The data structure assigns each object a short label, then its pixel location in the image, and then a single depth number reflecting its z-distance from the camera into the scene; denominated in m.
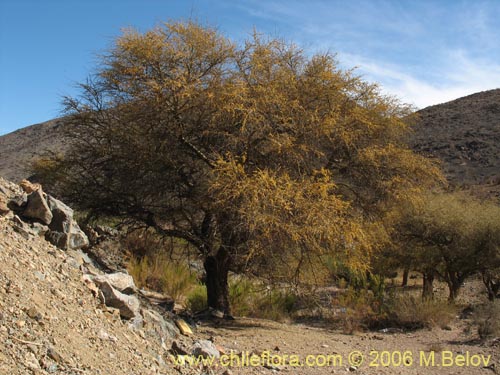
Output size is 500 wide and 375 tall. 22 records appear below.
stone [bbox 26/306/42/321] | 5.43
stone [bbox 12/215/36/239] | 7.08
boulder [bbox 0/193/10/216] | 7.21
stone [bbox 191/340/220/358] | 7.87
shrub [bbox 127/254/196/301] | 15.73
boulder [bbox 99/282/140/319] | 7.32
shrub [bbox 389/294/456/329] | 14.81
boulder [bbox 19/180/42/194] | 8.34
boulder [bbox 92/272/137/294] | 8.01
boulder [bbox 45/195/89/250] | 7.66
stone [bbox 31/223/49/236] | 7.43
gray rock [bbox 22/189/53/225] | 7.59
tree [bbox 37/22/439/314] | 10.16
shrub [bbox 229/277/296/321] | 14.28
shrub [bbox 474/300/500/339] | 12.14
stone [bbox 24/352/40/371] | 4.67
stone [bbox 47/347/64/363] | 5.02
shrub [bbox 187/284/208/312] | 13.67
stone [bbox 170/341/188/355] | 7.57
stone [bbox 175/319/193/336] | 9.13
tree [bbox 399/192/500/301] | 18.47
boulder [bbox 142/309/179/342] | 7.81
